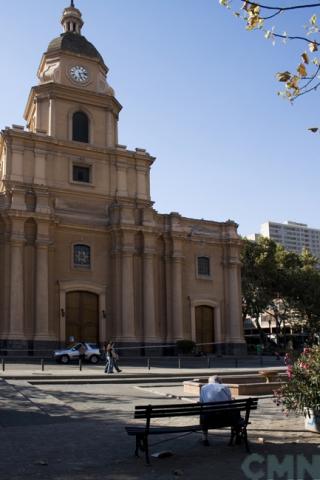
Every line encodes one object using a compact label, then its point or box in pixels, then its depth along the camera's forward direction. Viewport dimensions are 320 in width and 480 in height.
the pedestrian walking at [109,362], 24.36
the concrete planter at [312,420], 10.55
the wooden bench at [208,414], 8.77
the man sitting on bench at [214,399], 9.45
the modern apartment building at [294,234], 155.75
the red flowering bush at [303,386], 10.34
